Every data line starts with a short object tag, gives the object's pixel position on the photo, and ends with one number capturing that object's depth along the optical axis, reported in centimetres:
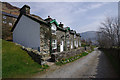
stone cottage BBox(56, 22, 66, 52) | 1572
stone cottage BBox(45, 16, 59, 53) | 1338
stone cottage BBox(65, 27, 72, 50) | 1951
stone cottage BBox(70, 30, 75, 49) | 2320
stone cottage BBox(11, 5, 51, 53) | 1135
